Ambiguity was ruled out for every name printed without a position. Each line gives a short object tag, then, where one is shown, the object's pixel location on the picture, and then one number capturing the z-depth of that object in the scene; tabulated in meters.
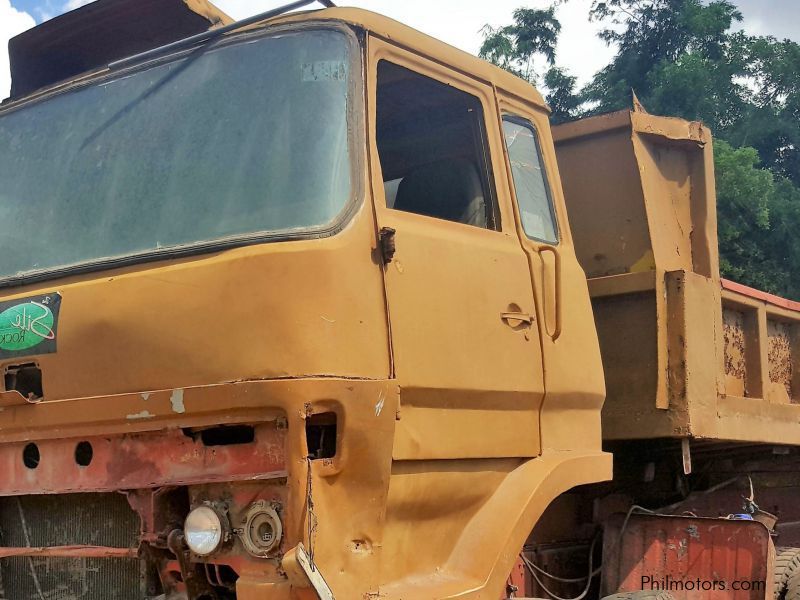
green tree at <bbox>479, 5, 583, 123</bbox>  21.41
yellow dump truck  2.93
